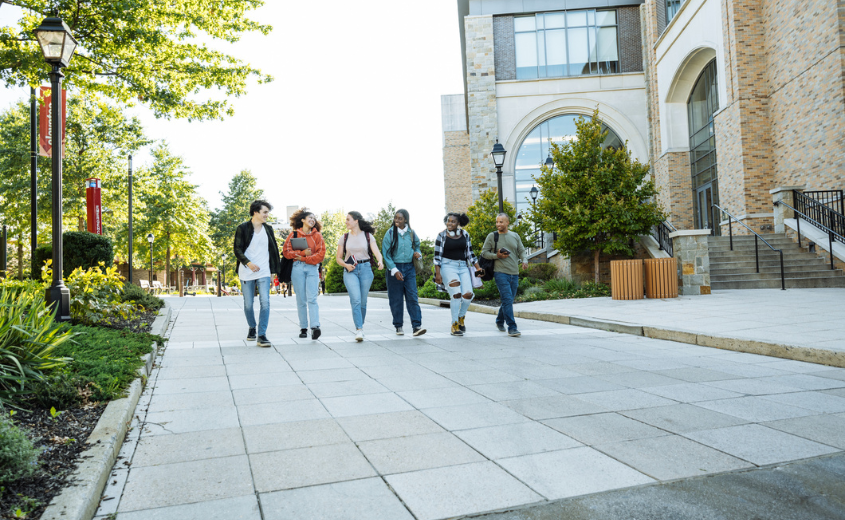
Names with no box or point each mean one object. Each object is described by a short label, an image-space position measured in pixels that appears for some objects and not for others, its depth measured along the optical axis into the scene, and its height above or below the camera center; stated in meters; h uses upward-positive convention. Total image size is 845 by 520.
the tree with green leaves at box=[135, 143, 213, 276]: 35.56 +4.58
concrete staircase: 14.79 -0.08
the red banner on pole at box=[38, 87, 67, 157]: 12.71 +3.89
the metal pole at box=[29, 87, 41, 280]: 11.04 +1.90
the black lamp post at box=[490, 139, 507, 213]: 14.26 +2.96
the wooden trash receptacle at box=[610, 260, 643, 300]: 13.24 -0.20
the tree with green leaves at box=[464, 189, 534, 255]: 17.42 +1.66
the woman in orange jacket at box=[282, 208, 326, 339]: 7.86 +0.28
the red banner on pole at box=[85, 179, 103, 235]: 20.36 +3.09
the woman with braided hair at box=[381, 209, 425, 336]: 8.29 +0.20
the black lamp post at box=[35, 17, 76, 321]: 7.21 +2.35
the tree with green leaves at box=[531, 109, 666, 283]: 15.23 +1.99
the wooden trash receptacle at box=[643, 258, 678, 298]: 13.23 -0.19
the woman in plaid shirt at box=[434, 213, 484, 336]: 8.41 +0.20
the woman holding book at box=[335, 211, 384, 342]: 8.05 +0.31
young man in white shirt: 7.54 +0.34
